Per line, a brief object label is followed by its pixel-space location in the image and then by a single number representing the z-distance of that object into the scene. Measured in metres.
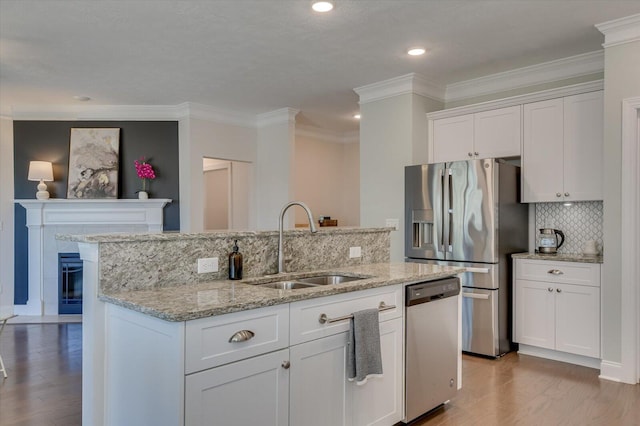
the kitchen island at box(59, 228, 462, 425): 1.73
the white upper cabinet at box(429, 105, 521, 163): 4.27
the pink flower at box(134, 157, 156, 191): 5.87
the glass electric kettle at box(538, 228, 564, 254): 4.16
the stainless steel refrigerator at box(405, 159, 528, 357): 3.97
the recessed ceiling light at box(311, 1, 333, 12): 3.04
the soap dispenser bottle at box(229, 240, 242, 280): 2.49
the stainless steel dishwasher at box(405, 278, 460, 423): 2.64
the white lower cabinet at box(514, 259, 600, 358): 3.66
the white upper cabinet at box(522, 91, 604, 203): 3.80
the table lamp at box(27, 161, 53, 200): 5.70
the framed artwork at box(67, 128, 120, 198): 5.93
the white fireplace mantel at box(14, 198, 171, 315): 5.87
